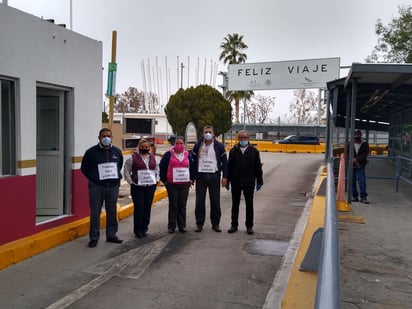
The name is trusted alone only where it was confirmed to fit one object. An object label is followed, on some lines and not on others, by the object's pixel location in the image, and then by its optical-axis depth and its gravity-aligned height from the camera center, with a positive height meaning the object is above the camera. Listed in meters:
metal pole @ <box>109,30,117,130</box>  9.47 +1.53
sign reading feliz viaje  26.44 +3.74
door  7.24 -0.70
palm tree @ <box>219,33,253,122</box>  50.09 +9.34
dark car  37.53 -0.54
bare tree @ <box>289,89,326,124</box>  68.31 +4.69
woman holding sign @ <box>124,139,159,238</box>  7.08 -0.82
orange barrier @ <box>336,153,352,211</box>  8.73 -1.28
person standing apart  9.56 -0.64
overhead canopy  8.13 +1.13
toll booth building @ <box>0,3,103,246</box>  5.92 +0.16
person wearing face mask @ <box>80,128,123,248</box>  6.59 -0.70
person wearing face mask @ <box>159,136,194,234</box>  7.43 -0.81
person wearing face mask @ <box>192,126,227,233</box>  7.50 -0.67
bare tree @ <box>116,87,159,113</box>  79.43 +5.56
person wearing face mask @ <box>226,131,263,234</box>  7.33 -0.68
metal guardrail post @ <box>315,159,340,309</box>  1.89 -0.70
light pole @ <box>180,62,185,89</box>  69.77 +9.45
